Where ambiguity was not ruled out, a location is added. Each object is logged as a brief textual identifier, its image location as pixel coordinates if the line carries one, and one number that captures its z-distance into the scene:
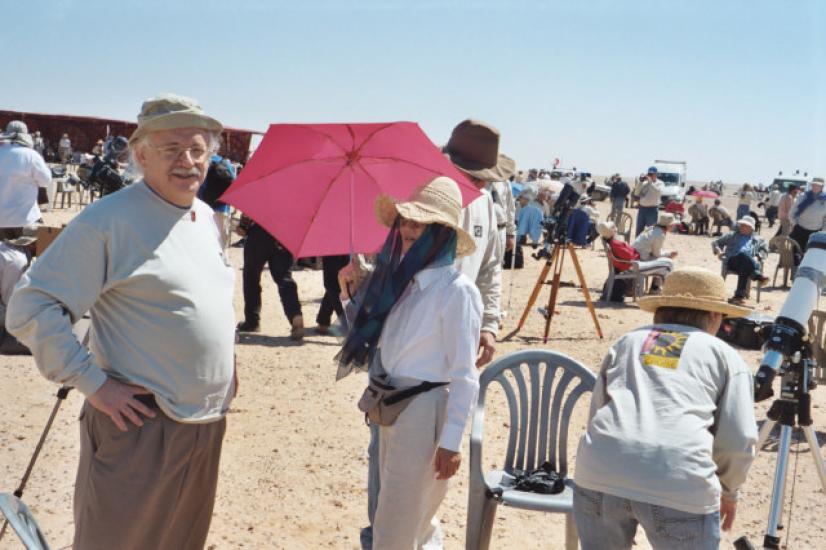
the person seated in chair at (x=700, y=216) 26.22
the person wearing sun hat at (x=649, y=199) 18.75
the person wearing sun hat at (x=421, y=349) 2.81
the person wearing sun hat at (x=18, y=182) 7.19
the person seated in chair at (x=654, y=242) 12.27
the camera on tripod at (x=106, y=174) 7.11
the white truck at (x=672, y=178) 38.38
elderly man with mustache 2.36
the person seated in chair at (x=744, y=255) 12.38
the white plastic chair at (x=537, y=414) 3.63
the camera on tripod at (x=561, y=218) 8.72
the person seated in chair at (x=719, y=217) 26.23
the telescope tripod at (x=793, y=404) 3.76
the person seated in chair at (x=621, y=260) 11.70
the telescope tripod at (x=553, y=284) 9.00
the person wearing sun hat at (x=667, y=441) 2.47
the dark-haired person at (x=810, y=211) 14.73
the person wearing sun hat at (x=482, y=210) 3.98
